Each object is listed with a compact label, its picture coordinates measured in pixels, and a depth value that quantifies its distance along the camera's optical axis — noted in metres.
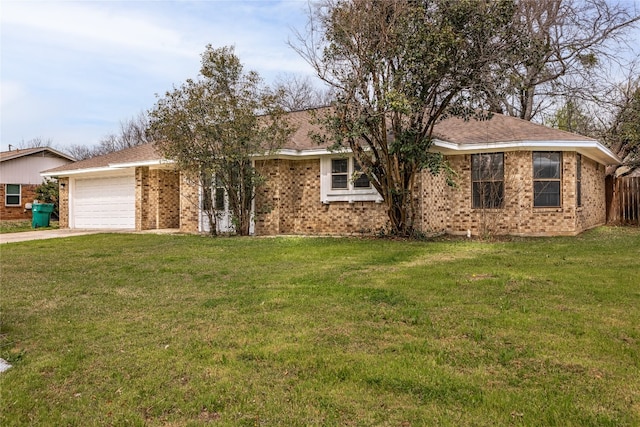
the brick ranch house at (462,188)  13.48
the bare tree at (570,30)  20.11
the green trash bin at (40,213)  20.50
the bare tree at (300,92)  33.66
